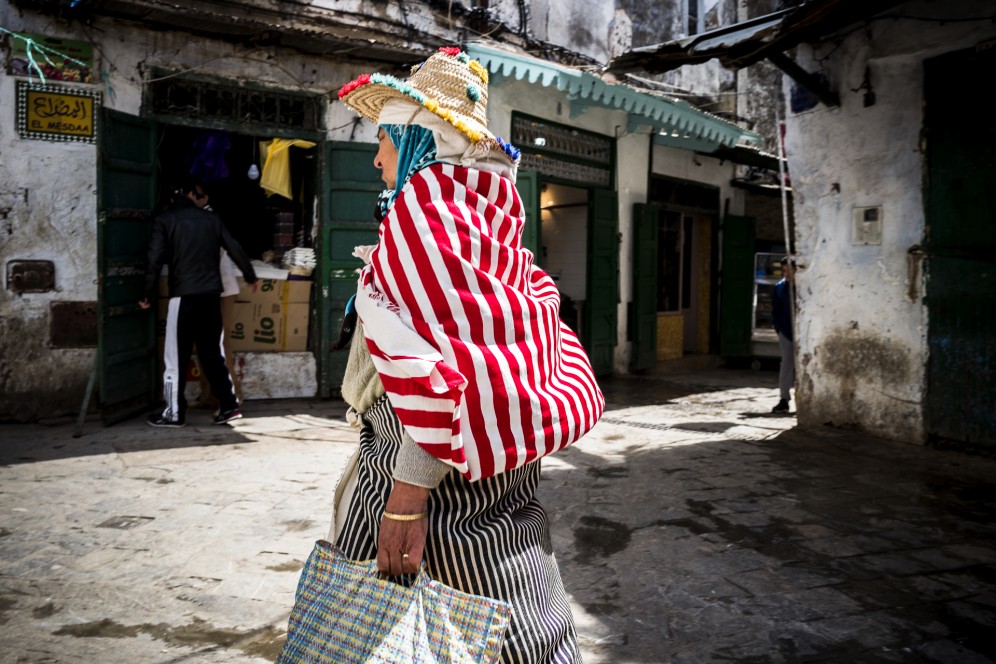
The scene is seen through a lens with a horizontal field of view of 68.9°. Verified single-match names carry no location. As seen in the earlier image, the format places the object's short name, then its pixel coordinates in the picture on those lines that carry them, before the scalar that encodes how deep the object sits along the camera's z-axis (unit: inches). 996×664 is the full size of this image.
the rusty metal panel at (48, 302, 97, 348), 247.1
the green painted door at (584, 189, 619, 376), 382.6
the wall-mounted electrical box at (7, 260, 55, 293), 240.7
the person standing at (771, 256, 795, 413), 298.8
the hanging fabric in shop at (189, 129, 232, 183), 293.9
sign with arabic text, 236.4
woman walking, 50.1
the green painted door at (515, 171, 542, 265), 332.2
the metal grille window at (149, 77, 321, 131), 265.0
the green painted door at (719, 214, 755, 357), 473.7
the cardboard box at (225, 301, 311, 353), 292.5
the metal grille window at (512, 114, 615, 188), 346.0
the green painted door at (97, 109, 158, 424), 228.1
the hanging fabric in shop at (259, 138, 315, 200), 293.7
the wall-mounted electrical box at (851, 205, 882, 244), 229.6
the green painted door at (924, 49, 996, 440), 204.7
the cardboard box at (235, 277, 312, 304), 292.1
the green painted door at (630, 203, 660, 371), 410.6
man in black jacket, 237.6
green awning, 280.1
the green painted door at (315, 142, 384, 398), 292.8
